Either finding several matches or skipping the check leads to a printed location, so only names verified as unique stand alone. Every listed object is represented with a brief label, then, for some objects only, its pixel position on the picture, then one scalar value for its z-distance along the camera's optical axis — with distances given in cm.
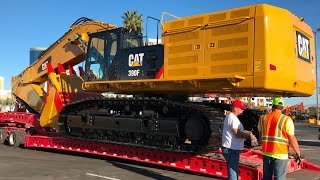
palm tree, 4080
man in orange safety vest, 460
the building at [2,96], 5742
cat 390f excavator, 642
